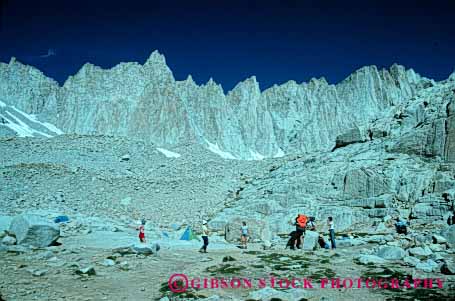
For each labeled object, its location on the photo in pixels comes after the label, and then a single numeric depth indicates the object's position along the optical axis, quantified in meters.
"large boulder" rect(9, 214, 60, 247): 13.83
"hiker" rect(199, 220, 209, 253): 14.76
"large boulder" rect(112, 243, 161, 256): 13.21
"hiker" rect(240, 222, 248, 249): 16.45
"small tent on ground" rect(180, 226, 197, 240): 19.73
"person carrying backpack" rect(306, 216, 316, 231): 17.39
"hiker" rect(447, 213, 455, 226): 16.10
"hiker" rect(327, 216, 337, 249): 15.02
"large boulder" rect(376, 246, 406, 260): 11.86
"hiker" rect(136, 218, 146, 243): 16.77
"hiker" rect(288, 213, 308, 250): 15.01
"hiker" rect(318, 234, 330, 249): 15.25
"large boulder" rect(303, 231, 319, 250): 14.87
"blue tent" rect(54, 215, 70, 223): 21.73
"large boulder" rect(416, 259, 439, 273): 10.01
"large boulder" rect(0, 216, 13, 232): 18.06
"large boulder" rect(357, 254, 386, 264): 11.49
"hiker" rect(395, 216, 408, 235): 17.05
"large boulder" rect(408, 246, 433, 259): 11.80
